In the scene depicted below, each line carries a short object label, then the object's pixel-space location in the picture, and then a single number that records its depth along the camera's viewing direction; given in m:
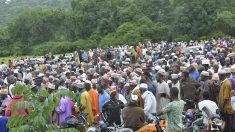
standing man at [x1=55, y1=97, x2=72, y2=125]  10.08
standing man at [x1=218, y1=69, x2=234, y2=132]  10.16
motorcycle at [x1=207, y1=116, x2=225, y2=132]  8.91
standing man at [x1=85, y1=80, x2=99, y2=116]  10.95
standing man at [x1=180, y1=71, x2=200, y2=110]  11.27
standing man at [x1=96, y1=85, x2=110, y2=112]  11.14
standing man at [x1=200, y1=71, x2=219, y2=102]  10.88
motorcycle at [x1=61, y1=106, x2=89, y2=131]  8.27
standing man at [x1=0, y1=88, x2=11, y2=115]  10.33
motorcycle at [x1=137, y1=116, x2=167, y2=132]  8.86
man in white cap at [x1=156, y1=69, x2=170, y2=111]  11.12
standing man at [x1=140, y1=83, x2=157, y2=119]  10.48
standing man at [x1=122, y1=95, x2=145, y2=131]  9.02
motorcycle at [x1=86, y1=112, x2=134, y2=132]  8.66
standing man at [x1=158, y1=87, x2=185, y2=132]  8.70
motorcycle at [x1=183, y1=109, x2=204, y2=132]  9.39
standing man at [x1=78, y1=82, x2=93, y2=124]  10.78
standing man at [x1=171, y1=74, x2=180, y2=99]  11.95
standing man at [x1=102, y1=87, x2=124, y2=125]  10.26
